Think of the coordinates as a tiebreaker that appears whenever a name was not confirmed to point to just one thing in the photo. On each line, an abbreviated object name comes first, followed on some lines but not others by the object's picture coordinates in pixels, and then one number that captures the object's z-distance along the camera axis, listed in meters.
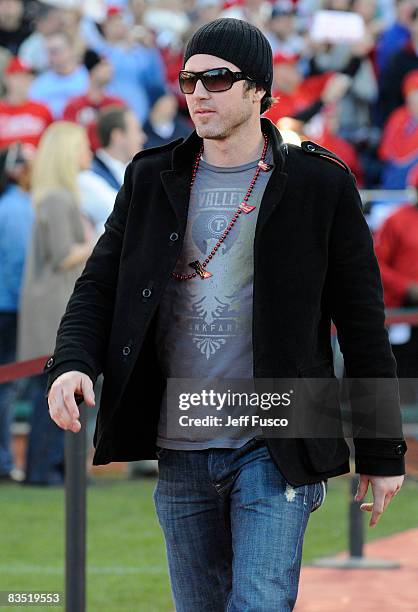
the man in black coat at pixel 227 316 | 6.90
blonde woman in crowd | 18.53
